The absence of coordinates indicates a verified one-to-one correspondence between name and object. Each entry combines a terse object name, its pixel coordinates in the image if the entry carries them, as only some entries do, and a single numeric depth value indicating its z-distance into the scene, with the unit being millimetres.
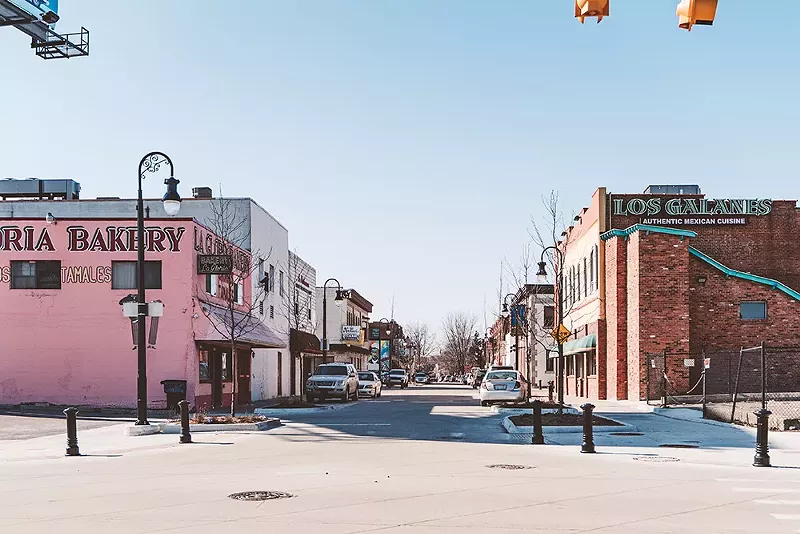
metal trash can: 32031
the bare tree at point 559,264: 30497
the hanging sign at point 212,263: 33125
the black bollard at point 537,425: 20266
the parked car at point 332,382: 42438
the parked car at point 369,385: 51875
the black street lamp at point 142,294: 22766
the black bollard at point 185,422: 20891
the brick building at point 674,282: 36969
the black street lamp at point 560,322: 28078
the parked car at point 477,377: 77875
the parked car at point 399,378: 81938
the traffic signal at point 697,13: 7504
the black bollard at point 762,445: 15422
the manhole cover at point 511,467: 15617
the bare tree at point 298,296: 52219
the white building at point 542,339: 76312
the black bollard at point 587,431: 17641
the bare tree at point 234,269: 34719
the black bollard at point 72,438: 18052
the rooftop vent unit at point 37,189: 49125
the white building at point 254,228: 44188
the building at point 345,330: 78531
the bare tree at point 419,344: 152750
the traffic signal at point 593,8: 7746
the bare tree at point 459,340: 134962
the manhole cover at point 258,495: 12047
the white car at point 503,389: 36469
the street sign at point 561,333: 28406
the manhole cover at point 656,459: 17031
